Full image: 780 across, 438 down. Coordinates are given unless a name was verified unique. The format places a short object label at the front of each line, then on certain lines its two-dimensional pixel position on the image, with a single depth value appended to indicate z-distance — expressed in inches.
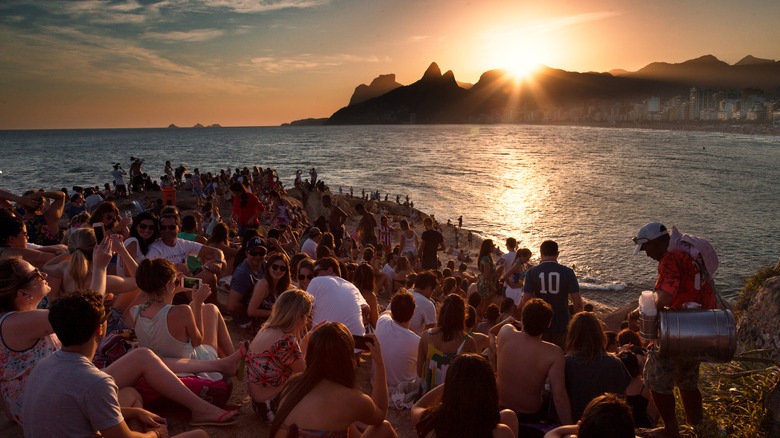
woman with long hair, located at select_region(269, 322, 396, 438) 115.0
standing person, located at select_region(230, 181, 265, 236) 366.6
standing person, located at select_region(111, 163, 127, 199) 880.3
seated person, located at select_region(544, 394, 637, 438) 97.3
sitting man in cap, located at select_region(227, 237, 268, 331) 243.9
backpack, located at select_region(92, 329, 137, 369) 164.7
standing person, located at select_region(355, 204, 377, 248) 475.2
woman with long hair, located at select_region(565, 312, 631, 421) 153.2
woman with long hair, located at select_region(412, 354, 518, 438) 104.3
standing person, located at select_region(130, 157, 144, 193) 981.2
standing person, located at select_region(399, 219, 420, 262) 490.0
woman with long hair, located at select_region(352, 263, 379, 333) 244.4
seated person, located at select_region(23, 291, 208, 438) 110.2
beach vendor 162.1
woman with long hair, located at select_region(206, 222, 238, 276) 291.0
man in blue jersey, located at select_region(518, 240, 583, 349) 225.9
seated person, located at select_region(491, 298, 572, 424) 152.0
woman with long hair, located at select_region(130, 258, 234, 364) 159.6
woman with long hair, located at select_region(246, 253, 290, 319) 223.5
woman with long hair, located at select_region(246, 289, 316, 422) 152.3
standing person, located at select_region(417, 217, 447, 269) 446.3
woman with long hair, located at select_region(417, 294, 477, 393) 173.9
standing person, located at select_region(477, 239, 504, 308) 371.9
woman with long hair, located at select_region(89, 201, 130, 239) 252.7
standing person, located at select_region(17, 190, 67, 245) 300.7
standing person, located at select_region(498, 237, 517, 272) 390.4
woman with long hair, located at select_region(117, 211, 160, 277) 236.1
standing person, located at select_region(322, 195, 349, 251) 455.0
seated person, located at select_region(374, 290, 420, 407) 191.0
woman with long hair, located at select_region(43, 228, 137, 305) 180.1
